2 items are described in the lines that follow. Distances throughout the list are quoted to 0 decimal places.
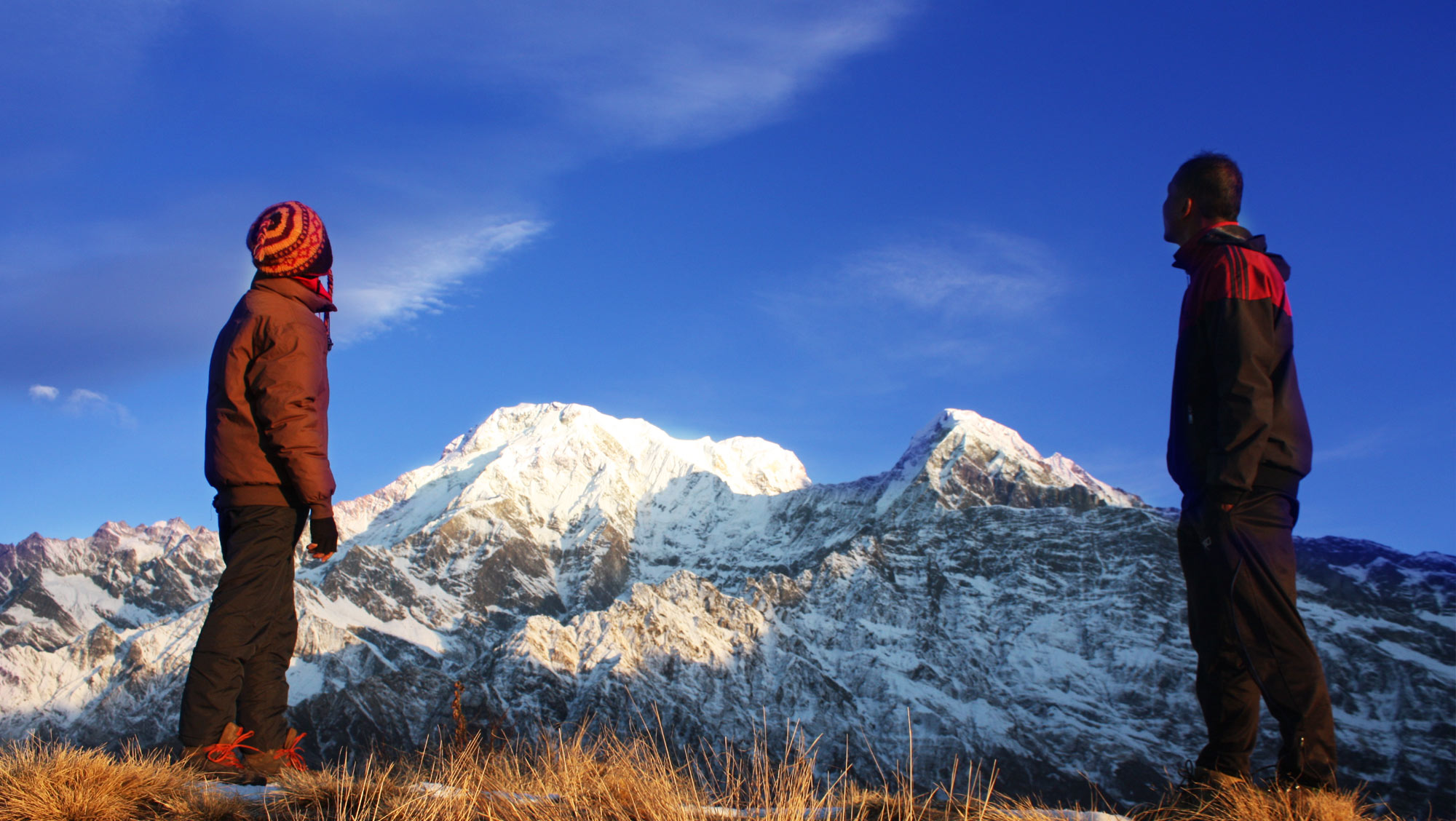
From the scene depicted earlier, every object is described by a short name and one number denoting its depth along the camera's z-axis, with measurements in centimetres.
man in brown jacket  599
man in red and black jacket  511
